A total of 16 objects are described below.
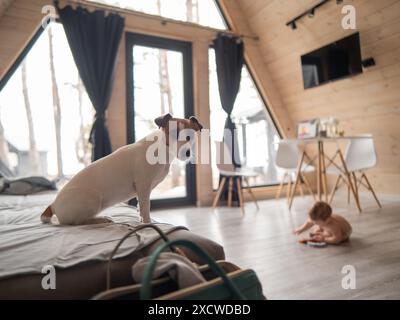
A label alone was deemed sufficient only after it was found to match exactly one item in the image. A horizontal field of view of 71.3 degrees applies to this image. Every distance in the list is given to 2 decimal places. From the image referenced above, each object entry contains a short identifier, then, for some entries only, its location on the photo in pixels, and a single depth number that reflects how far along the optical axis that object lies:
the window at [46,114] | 3.23
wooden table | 3.25
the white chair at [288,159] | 4.08
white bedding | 0.69
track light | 3.54
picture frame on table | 4.28
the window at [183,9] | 3.82
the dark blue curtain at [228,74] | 4.10
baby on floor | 2.10
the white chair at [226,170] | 3.77
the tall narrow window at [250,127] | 4.27
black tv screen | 3.45
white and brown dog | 1.08
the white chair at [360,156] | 3.41
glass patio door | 3.74
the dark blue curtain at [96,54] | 3.26
